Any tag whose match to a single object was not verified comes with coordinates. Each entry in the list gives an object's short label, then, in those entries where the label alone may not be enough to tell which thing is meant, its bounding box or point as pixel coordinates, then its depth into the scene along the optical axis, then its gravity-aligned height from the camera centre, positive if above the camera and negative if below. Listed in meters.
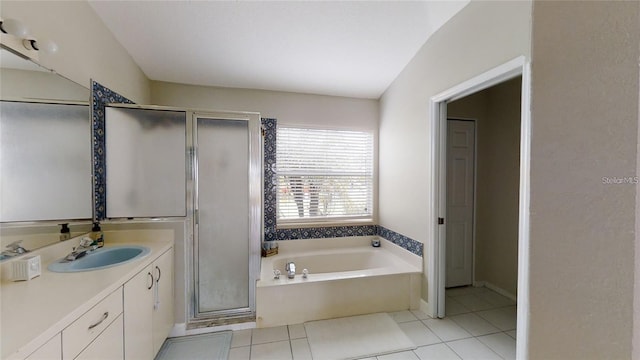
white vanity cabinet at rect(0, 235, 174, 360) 0.90 -0.61
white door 2.99 -0.29
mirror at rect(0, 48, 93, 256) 1.30 +0.12
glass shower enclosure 2.04 -0.11
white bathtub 2.27 -1.09
